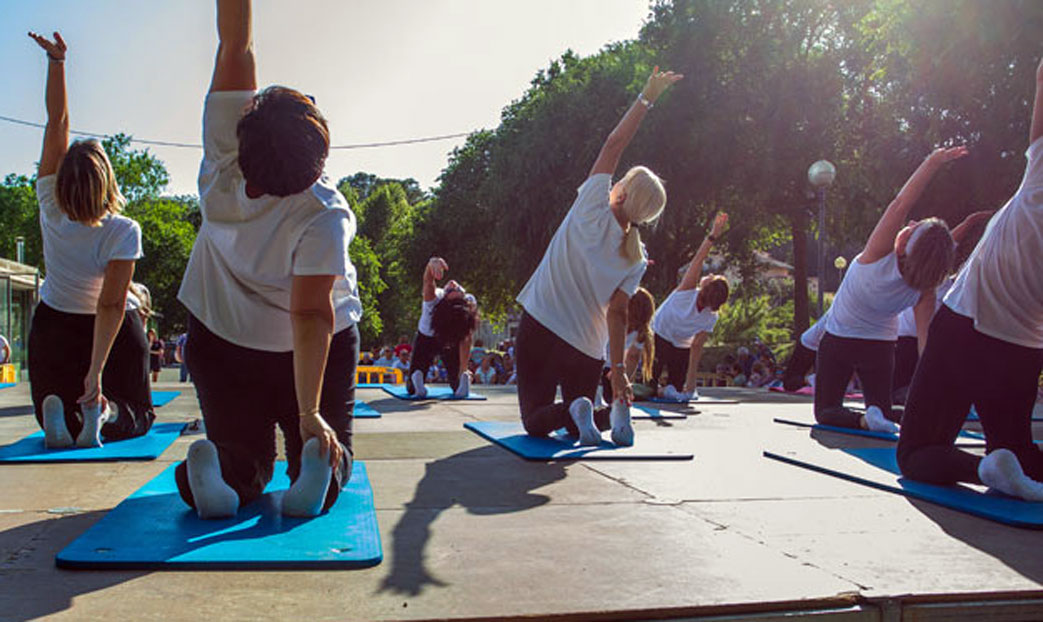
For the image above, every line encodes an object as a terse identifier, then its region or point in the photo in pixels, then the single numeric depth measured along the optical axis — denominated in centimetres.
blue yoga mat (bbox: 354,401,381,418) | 794
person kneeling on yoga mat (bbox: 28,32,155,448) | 512
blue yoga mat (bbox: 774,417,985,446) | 661
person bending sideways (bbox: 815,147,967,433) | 666
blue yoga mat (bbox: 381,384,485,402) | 1062
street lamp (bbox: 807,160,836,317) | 1641
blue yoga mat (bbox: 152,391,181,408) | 928
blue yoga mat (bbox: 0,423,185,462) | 489
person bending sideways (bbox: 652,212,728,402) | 1006
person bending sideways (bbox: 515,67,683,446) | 554
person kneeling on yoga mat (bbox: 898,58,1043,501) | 400
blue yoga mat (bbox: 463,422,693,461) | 523
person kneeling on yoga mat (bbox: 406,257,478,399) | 1059
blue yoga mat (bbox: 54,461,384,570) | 265
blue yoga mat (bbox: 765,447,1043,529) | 357
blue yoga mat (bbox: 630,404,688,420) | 828
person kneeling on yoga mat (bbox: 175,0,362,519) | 310
